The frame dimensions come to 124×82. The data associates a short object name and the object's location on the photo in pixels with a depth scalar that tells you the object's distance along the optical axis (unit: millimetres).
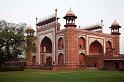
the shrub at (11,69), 31116
